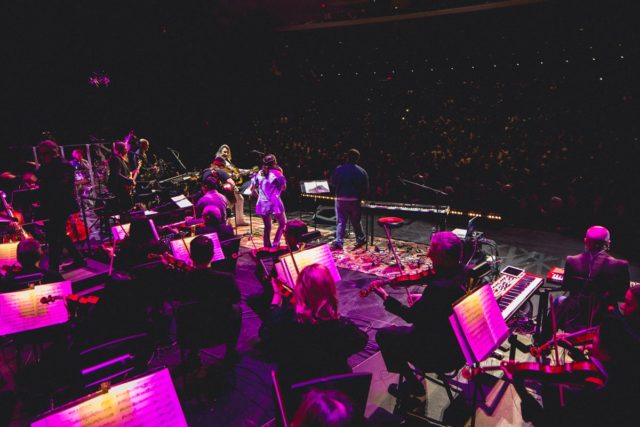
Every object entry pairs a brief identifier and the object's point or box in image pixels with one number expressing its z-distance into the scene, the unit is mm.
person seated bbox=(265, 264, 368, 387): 2586
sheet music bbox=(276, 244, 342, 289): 3848
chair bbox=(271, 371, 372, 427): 1991
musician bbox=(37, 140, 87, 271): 5934
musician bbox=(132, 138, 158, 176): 9547
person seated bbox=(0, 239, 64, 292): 3846
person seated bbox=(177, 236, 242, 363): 3578
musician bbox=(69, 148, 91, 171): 11445
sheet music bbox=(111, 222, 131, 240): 5414
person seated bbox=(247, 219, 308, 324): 4211
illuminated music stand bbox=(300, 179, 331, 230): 7926
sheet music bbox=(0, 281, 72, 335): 3250
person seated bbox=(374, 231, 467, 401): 3045
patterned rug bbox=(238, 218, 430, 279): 6797
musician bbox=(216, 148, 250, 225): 9172
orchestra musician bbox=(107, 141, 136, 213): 7910
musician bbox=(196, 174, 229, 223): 6039
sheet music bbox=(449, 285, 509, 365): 2674
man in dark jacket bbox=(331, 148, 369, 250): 7453
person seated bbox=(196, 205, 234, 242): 5216
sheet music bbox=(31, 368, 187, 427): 1863
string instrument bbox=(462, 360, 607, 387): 2225
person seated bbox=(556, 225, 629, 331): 3625
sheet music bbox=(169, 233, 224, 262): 4672
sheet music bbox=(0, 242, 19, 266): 4652
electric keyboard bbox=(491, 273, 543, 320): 3679
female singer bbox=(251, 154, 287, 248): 7418
